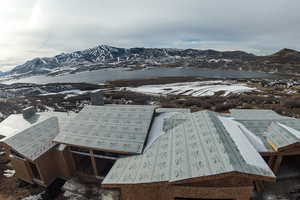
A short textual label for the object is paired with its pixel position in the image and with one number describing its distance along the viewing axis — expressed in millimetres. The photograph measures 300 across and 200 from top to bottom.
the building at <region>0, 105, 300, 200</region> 8172
